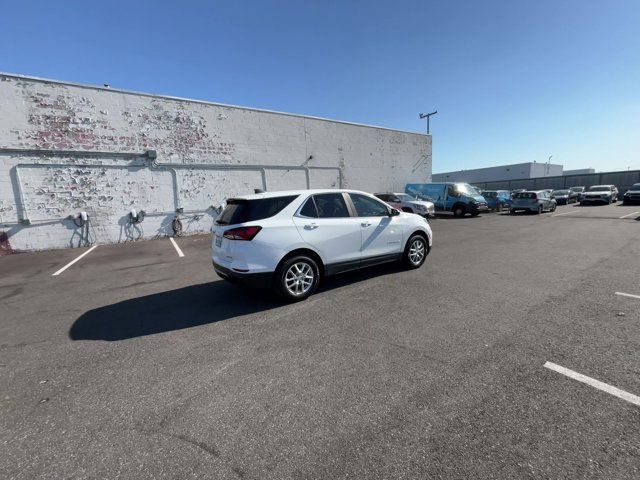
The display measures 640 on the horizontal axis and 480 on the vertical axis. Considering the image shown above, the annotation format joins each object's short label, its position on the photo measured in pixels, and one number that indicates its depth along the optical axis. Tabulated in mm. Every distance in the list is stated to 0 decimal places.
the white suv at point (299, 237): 4465
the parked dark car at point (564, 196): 27797
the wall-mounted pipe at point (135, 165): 10617
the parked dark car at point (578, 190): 31920
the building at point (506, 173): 62375
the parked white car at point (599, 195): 25047
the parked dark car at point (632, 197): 23439
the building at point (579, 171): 82562
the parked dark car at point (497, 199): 22191
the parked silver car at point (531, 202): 19734
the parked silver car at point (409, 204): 18000
